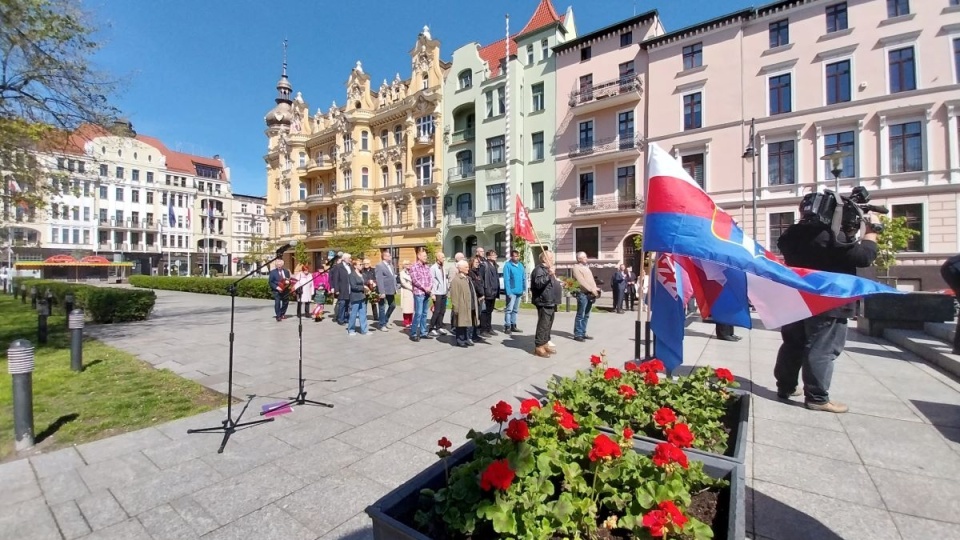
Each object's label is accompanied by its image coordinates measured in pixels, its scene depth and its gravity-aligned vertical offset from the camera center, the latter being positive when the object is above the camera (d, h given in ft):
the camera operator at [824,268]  14.21 -0.06
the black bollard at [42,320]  29.76 -3.44
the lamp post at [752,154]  60.29 +17.29
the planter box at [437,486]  5.49 -3.49
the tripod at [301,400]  16.42 -5.24
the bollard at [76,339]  21.05 -3.45
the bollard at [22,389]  12.72 -3.71
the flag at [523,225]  28.30 +3.22
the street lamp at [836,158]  47.28 +13.32
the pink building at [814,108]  64.49 +29.51
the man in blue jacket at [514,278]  33.58 -0.61
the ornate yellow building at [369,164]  119.96 +36.38
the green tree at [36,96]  30.22 +15.02
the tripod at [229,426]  13.25 -5.24
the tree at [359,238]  110.32 +9.56
